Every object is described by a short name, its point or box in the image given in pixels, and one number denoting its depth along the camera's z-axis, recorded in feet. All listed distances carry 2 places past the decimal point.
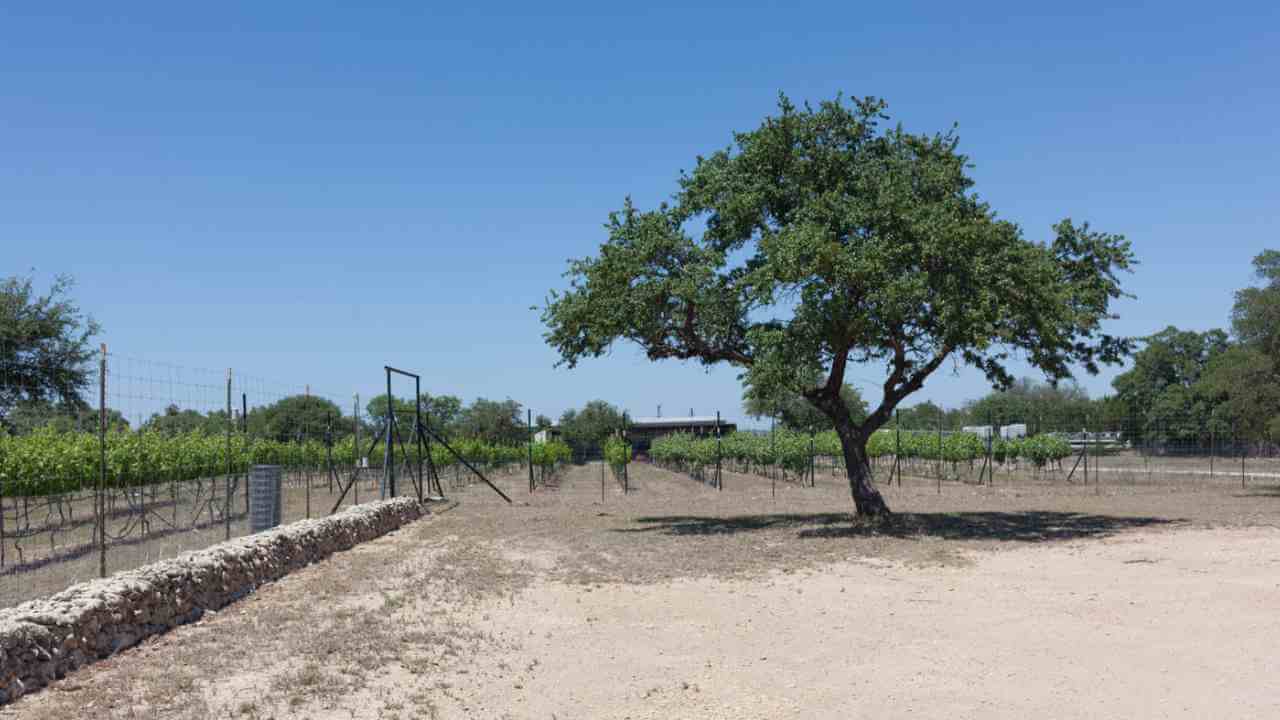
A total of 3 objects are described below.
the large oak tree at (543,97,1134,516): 53.62
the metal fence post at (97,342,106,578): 30.68
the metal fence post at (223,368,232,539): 41.50
